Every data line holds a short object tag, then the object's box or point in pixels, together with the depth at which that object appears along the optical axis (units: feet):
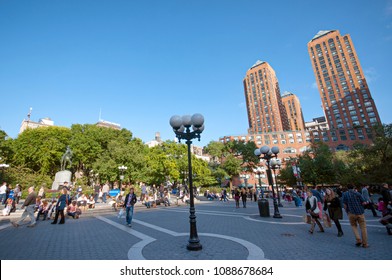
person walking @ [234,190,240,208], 57.41
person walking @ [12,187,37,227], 30.12
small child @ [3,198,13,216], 41.04
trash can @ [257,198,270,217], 38.86
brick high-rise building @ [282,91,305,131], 428.97
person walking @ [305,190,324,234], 24.04
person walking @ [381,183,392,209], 27.08
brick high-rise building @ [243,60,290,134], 353.31
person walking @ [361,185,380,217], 34.65
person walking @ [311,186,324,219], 24.82
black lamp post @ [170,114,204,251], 21.29
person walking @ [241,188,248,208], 58.94
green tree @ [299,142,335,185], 123.44
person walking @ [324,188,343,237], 23.27
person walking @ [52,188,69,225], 33.27
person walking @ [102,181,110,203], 79.46
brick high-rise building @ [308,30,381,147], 247.29
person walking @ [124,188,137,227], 30.71
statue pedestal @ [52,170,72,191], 84.86
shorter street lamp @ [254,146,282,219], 37.06
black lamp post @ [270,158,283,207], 59.88
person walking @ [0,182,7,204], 51.47
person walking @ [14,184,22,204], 54.54
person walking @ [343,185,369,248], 18.03
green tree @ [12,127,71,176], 122.52
